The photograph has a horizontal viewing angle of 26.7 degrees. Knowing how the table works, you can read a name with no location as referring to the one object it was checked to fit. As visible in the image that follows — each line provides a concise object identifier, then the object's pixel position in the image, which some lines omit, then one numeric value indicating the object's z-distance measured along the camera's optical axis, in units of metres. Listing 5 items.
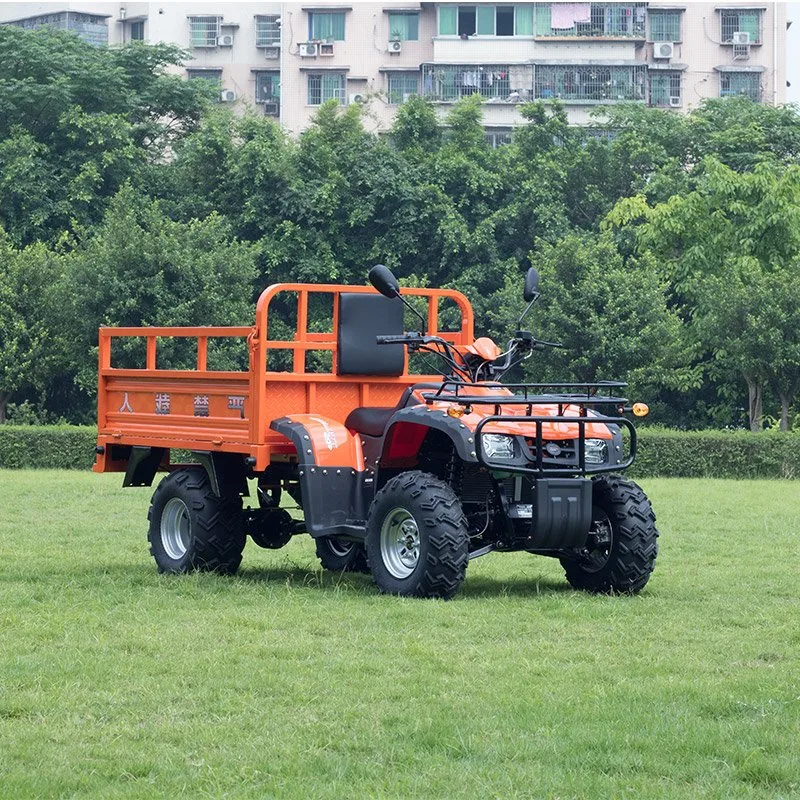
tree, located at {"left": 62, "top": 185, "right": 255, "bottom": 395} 35.69
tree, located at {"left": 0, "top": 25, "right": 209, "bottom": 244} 44.12
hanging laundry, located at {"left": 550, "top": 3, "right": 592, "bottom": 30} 61.88
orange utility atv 10.27
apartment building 61.91
